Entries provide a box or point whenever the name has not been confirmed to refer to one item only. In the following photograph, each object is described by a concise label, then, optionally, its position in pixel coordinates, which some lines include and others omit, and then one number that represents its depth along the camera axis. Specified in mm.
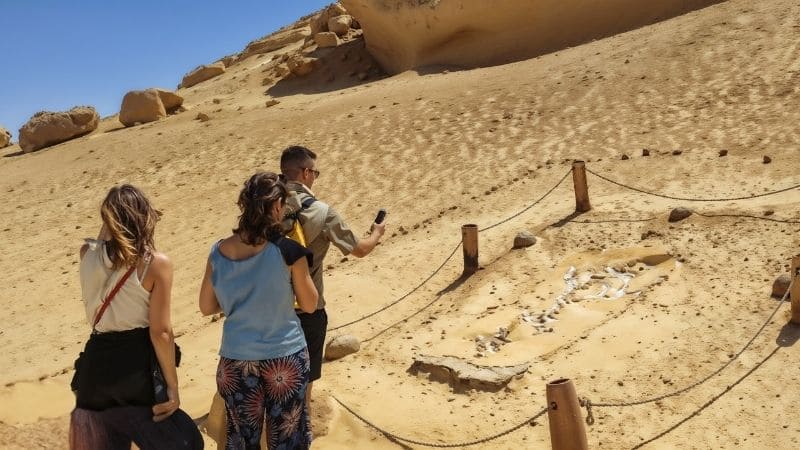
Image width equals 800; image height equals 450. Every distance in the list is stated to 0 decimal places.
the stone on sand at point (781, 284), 6258
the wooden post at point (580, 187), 8953
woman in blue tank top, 3438
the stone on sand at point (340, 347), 6859
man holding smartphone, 4078
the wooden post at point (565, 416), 4254
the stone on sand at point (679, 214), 8164
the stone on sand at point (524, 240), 8562
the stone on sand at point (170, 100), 19281
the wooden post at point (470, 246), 8234
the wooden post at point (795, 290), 5754
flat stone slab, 5945
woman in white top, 3170
